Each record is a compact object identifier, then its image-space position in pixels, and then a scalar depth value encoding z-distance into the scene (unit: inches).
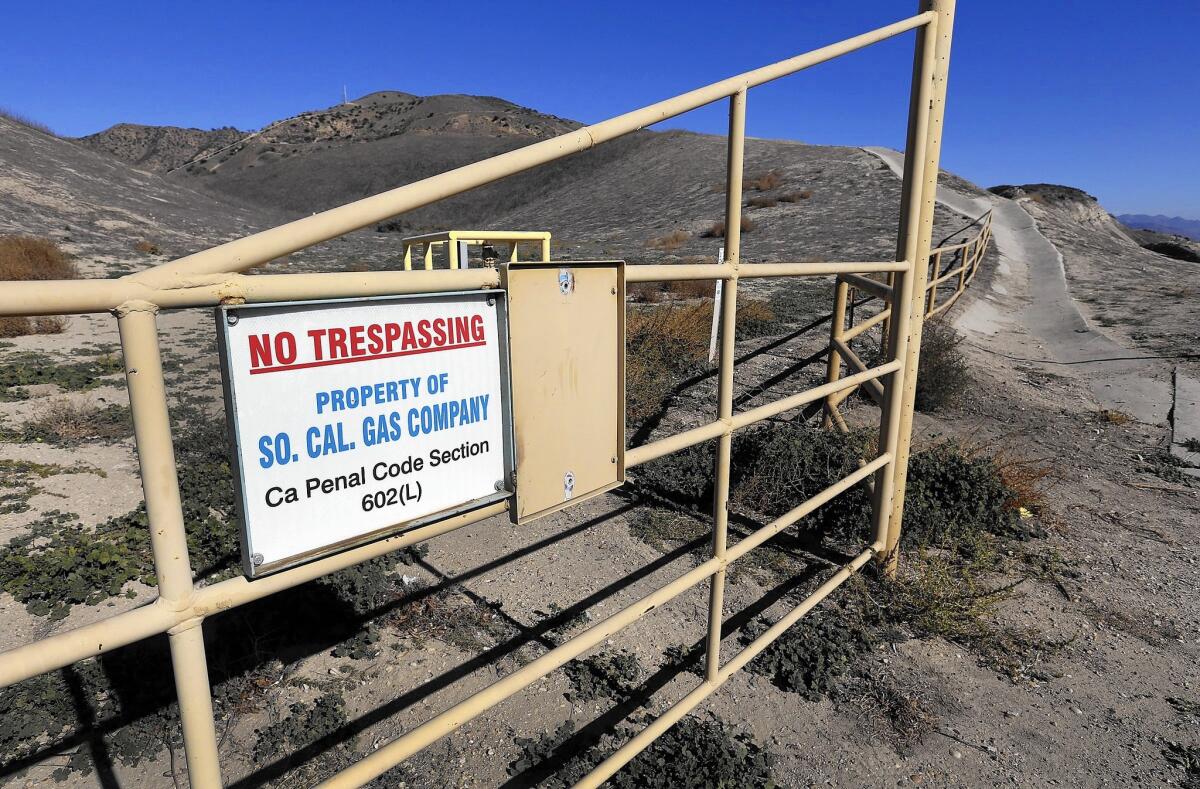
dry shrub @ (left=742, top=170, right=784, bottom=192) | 1136.8
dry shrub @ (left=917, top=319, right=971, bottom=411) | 258.4
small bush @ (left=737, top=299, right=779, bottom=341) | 324.8
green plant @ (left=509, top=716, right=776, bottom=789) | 89.8
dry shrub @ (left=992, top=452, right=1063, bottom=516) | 165.5
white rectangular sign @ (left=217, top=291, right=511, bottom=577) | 44.7
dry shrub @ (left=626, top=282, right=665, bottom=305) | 429.7
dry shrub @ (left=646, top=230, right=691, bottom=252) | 773.1
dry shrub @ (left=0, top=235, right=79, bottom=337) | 363.6
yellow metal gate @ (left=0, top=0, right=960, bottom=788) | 38.6
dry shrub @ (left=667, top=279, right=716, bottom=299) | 422.0
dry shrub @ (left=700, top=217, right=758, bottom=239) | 816.7
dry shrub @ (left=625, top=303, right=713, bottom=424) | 253.1
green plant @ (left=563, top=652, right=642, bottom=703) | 109.5
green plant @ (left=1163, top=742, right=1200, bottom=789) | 90.4
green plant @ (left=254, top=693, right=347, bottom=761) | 96.9
